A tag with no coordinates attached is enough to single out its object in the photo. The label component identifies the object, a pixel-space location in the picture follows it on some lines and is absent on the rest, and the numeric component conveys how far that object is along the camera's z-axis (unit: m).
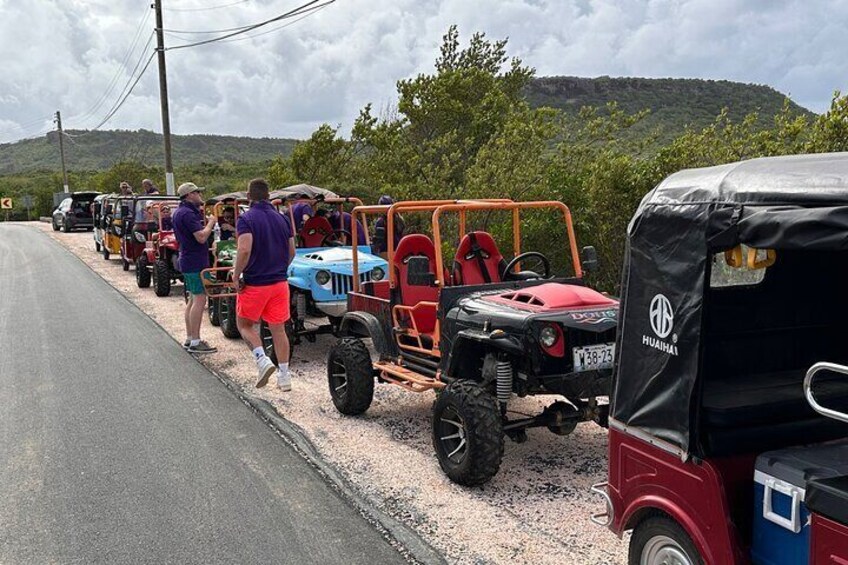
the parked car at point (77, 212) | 36.44
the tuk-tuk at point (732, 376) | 2.59
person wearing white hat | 9.40
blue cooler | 2.65
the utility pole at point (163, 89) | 25.34
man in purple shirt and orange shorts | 7.45
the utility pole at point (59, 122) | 60.38
